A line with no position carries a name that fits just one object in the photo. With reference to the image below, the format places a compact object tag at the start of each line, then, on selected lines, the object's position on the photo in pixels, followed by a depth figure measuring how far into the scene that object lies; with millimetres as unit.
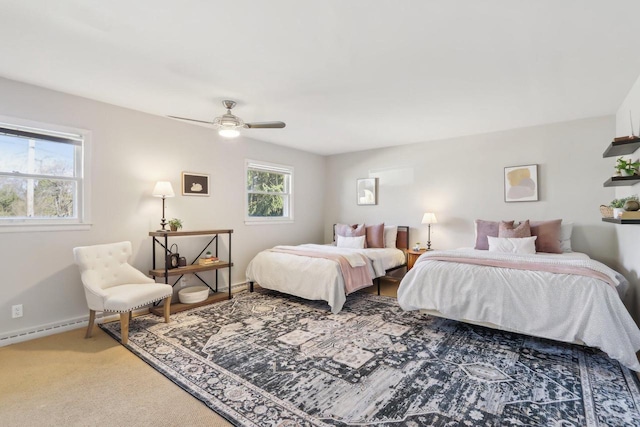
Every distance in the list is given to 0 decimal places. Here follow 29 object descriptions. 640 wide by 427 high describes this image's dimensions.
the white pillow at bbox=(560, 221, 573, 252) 4055
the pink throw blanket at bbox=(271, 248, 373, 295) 3926
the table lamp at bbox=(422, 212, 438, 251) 4992
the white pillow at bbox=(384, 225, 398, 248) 5363
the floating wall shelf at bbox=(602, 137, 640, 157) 2715
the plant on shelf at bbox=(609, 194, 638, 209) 2787
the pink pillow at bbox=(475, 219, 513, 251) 4402
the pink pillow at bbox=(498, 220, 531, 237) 4082
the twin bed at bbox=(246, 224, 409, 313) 3834
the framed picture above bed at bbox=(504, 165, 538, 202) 4469
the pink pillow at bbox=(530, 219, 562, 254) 3975
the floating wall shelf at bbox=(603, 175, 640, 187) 2686
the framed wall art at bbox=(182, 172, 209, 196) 4324
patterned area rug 1921
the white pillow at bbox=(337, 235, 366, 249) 5180
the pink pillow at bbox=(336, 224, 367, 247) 5378
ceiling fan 3373
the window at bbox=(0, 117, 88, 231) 3039
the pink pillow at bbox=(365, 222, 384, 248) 5277
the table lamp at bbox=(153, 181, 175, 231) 3771
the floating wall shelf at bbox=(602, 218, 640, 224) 2429
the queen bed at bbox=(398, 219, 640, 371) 2383
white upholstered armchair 2912
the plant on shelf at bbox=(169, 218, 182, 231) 3943
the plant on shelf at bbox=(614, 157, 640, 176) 2757
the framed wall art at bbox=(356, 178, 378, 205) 5977
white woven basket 4031
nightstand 4953
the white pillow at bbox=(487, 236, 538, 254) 3918
